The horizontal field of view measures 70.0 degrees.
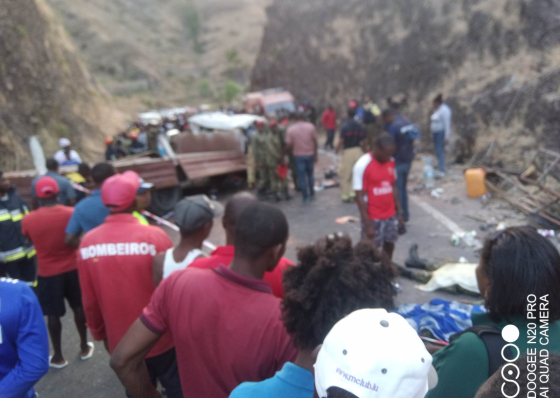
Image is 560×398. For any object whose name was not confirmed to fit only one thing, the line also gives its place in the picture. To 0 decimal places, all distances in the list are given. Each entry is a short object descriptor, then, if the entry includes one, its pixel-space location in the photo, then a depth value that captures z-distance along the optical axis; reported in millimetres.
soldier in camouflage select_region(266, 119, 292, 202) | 9047
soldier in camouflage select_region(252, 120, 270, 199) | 9203
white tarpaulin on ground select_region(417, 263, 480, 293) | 4086
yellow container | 7660
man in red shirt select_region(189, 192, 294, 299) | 2211
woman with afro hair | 1382
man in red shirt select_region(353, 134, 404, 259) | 4477
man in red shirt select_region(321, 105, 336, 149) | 16000
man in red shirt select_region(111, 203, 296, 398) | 1646
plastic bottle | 8934
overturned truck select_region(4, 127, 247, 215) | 7730
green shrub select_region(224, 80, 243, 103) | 46066
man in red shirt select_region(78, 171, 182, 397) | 2441
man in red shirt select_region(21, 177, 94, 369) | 3520
